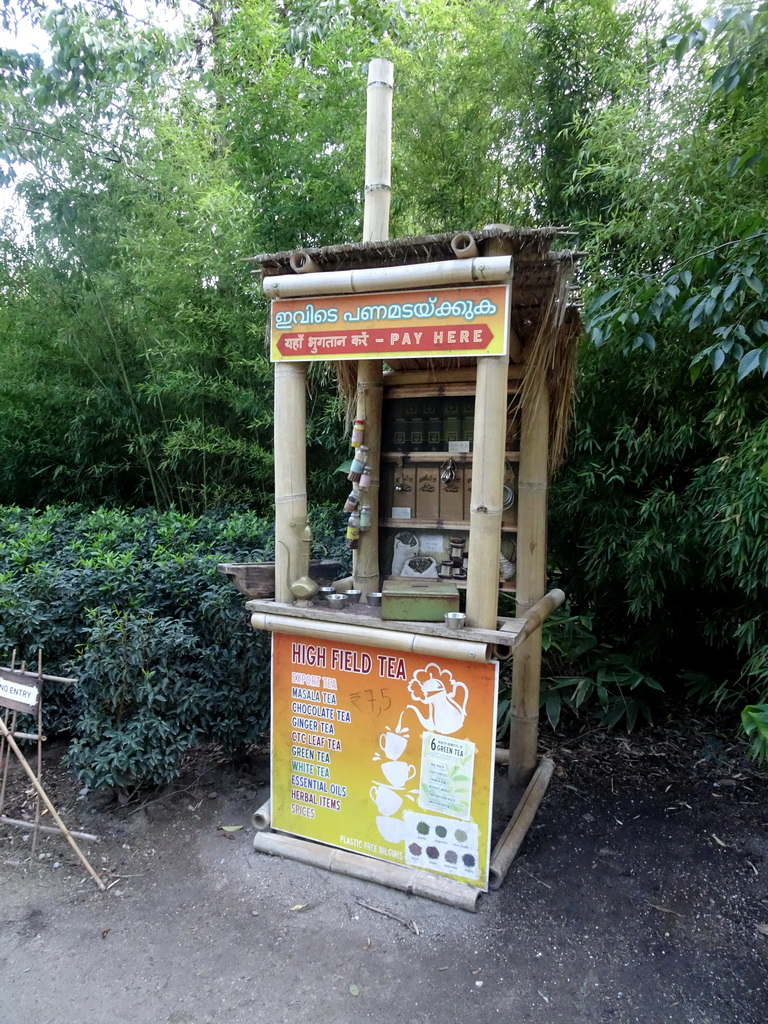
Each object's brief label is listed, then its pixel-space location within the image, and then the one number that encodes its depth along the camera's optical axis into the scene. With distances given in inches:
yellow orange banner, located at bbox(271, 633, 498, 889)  92.1
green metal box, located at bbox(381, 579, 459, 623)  91.5
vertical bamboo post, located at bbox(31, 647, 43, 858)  97.7
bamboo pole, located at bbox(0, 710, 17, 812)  100.2
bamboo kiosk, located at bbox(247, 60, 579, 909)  88.2
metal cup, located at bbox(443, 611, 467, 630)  88.4
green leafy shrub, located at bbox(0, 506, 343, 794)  108.8
